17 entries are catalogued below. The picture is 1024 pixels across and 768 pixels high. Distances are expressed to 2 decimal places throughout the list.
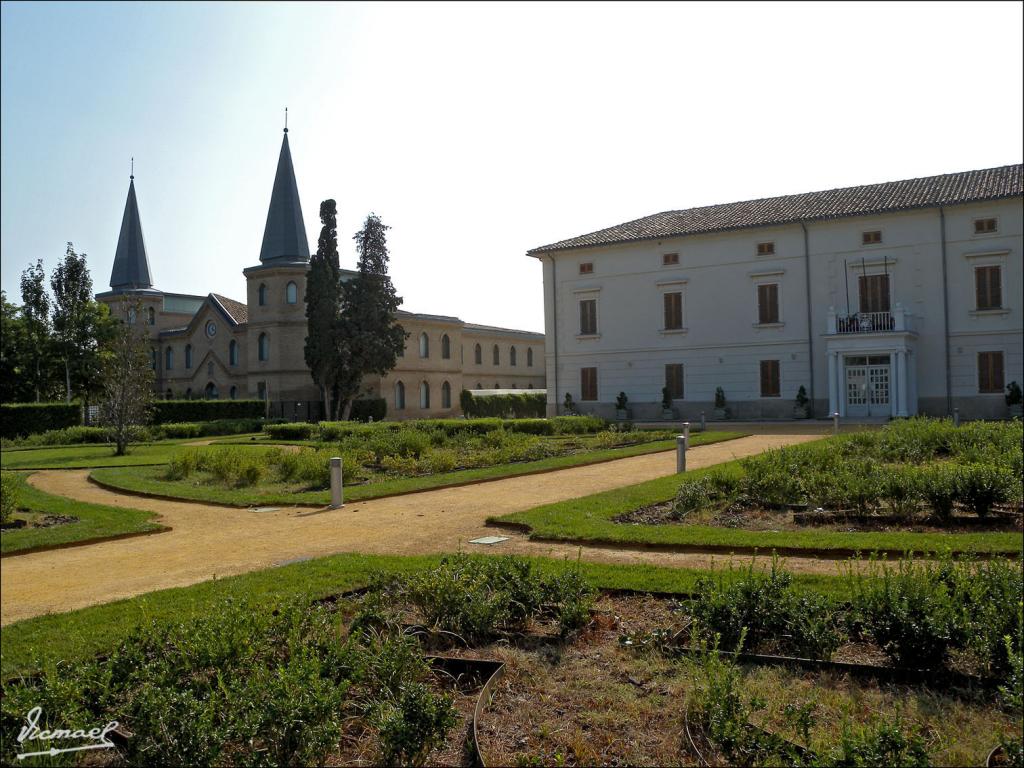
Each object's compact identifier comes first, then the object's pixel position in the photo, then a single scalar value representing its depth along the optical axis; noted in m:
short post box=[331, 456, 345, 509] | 13.45
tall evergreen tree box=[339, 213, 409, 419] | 45.19
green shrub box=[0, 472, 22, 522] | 11.41
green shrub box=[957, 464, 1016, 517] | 10.34
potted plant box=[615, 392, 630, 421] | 41.34
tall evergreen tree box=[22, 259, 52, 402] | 46.38
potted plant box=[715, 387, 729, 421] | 38.87
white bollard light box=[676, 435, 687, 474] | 16.69
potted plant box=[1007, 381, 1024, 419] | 32.72
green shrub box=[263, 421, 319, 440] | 28.75
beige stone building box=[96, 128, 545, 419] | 51.47
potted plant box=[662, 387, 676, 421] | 40.41
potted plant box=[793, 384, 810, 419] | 37.00
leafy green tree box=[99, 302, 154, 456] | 24.28
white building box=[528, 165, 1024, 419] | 34.66
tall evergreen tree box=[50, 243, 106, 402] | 47.34
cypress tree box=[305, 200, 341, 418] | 44.91
